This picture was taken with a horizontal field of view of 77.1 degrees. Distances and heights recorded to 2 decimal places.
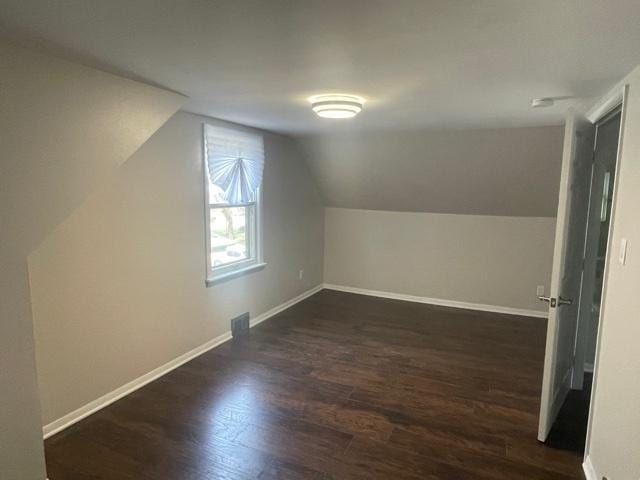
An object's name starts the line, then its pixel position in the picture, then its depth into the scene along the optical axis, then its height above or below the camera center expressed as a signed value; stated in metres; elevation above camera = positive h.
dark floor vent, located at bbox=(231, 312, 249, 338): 3.92 -1.28
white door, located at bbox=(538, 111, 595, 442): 2.18 -0.33
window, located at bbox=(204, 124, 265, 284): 3.47 -0.05
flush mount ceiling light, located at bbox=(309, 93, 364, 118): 2.42 +0.57
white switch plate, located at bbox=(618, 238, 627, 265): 1.76 -0.22
